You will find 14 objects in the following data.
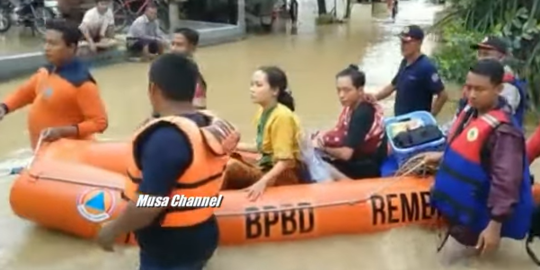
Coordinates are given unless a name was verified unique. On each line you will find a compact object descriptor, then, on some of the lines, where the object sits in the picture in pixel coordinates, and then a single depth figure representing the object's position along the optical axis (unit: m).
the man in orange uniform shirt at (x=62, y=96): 4.80
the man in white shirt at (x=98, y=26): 12.52
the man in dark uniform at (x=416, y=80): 5.80
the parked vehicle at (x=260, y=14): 18.09
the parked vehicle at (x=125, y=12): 14.52
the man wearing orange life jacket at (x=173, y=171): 2.71
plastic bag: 4.84
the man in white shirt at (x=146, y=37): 13.05
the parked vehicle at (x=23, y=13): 13.55
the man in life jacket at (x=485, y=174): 3.84
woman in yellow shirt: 4.61
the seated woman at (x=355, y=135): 4.92
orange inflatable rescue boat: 4.62
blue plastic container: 4.97
